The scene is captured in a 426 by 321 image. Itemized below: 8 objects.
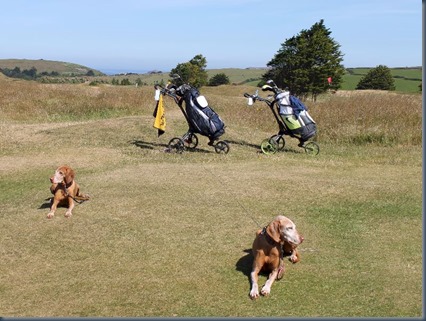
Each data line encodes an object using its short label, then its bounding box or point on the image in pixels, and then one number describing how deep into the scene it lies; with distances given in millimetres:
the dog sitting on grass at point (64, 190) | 9672
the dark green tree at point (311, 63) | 55031
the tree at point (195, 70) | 69375
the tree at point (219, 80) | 91012
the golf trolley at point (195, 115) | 16094
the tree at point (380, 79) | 71875
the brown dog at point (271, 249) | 6438
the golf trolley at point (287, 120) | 16375
